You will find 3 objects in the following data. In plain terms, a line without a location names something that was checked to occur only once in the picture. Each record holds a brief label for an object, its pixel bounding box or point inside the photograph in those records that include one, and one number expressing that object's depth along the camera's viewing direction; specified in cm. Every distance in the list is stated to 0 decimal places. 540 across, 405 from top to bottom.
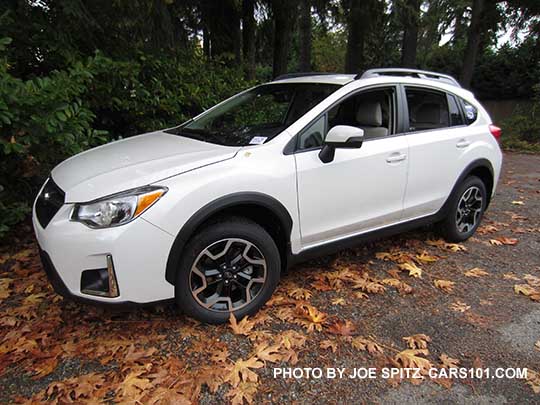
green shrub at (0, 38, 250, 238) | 324
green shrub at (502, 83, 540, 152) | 1092
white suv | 226
